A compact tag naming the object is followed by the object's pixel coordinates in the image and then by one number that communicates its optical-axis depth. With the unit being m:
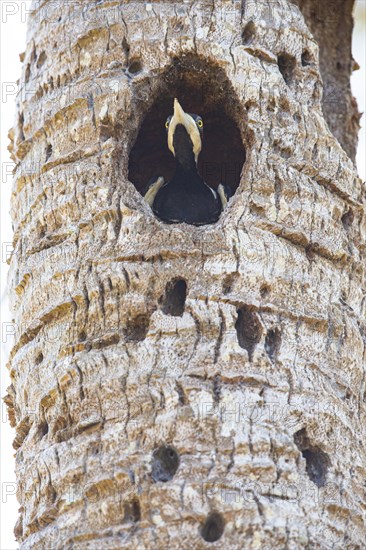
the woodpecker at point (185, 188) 8.82
